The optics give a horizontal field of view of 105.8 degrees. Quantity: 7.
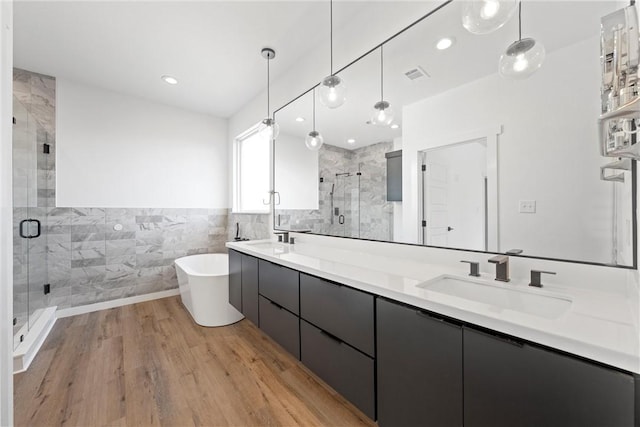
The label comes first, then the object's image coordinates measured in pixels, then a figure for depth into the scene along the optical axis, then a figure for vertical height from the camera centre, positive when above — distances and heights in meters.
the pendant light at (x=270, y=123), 2.35 +0.91
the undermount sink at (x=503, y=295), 0.95 -0.37
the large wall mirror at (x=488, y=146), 0.99 +0.36
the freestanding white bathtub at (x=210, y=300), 2.59 -0.93
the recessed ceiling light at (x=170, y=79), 2.85 +1.61
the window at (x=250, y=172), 3.32 +0.63
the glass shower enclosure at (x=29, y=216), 2.24 -0.02
